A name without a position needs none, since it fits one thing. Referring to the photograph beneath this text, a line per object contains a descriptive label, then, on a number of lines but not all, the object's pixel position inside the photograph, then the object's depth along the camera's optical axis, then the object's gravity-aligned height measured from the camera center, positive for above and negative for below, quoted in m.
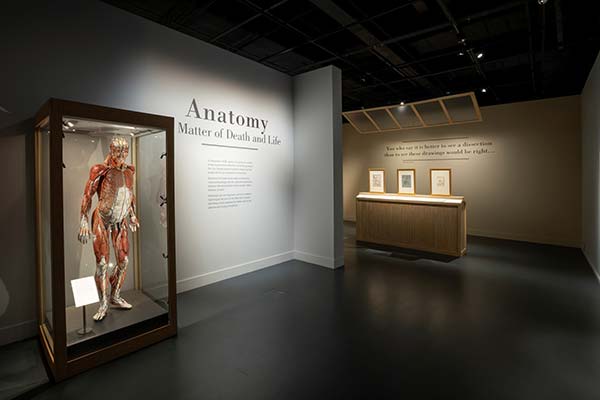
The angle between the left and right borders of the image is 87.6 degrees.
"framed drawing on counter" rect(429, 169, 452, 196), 6.52 +0.26
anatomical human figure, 2.81 -0.06
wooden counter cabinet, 6.09 -0.58
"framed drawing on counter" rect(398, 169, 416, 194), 7.08 +0.32
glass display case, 2.35 -0.30
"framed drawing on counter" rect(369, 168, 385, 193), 7.52 +0.36
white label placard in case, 2.55 -0.76
